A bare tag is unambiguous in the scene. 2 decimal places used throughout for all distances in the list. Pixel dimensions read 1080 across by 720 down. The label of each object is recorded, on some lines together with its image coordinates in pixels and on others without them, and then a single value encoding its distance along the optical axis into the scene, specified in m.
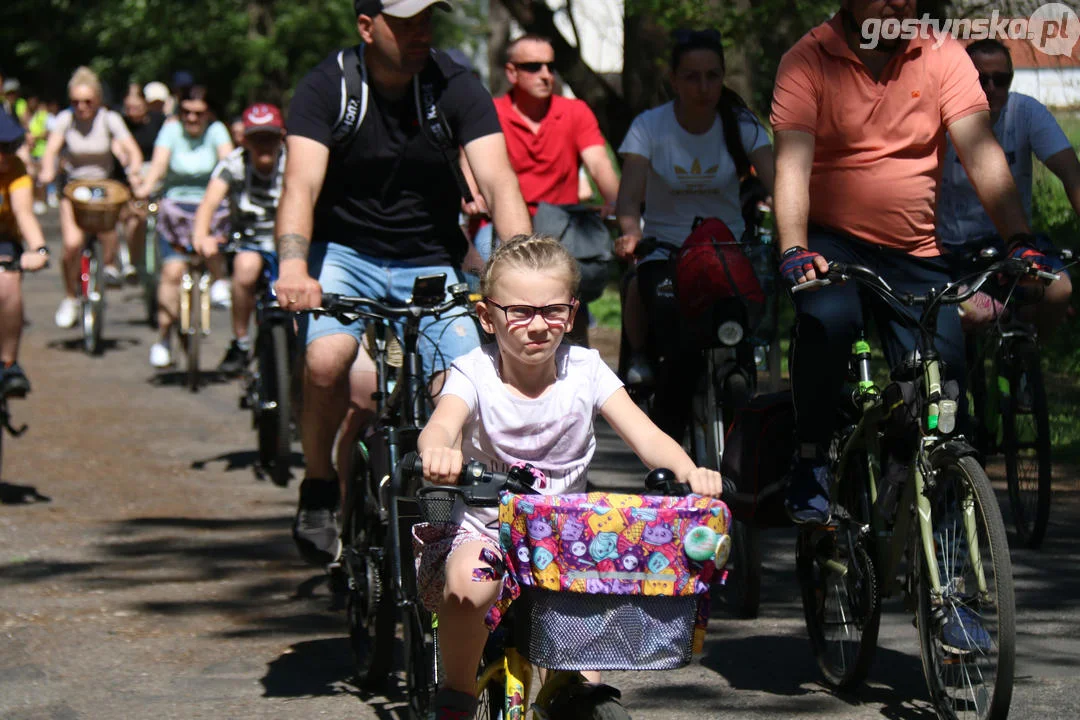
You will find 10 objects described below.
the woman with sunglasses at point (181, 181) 27.55
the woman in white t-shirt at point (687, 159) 15.36
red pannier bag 13.45
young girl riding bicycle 7.96
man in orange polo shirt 11.16
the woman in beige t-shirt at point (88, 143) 31.34
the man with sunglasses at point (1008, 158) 15.77
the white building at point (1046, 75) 23.78
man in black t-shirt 11.44
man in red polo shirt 19.02
